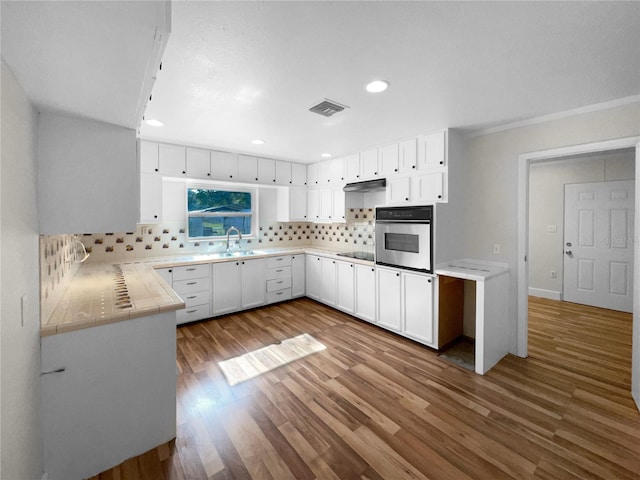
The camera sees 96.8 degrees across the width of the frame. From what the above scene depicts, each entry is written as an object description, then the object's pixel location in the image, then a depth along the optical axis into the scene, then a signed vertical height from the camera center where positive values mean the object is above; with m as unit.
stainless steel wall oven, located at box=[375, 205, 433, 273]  3.03 -0.01
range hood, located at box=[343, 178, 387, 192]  3.63 +0.68
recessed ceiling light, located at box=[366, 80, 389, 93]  1.97 +1.07
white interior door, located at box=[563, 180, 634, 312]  4.07 -0.12
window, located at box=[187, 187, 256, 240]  4.21 +0.39
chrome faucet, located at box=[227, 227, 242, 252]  4.49 +0.08
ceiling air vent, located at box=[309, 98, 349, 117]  2.32 +1.09
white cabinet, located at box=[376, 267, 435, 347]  3.03 -0.76
